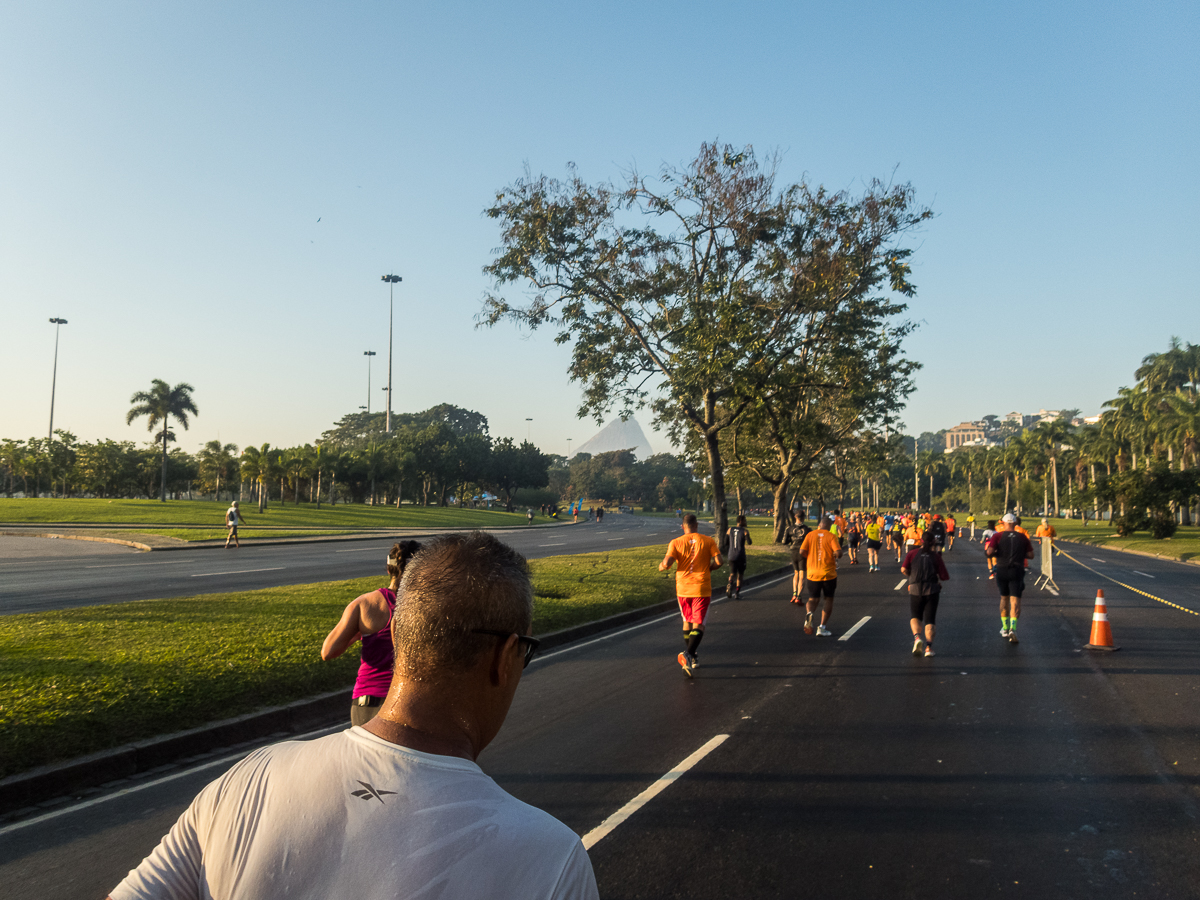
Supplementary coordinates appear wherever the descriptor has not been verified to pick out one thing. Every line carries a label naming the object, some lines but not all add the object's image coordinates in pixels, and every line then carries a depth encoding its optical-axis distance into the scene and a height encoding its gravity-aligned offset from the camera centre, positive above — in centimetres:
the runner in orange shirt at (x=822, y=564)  1211 -97
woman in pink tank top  481 -88
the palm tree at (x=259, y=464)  6177 +186
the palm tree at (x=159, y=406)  6406 +624
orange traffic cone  1148 -178
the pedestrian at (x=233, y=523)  2789 -118
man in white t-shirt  134 -53
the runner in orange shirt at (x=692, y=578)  973 -97
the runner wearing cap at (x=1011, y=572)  1218 -102
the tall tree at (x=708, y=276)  2228 +619
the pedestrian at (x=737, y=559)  1803 -136
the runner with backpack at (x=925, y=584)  1073 -108
